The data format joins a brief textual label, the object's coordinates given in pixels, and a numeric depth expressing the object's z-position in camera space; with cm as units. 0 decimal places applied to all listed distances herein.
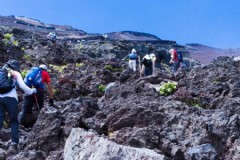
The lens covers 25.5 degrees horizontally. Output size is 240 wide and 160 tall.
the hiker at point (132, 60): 2712
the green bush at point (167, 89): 1798
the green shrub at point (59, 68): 2696
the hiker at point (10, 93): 1106
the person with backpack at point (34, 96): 1424
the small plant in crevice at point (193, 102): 1553
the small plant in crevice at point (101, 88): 2004
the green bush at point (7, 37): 3320
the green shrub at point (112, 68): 2592
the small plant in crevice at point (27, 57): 2867
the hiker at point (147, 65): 2445
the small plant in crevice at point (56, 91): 1839
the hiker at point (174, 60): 2599
